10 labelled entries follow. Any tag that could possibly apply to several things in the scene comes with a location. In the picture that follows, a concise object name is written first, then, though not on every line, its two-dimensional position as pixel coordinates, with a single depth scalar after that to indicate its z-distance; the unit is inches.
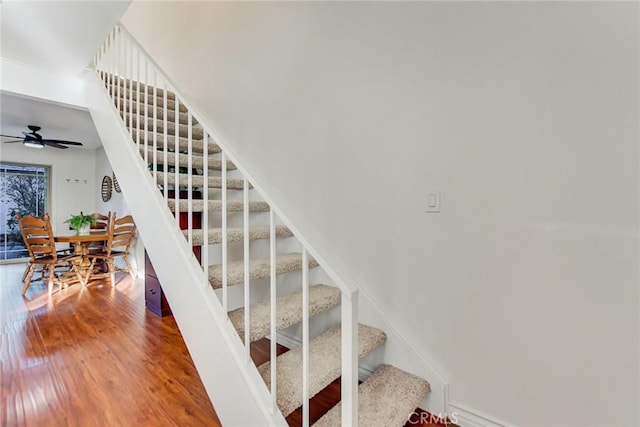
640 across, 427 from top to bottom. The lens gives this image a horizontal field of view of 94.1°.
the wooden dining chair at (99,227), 174.9
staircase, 49.4
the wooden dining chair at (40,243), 141.9
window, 213.9
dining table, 155.6
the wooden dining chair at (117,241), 162.2
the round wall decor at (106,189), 219.8
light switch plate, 60.2
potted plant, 155.9
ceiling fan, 157.4
